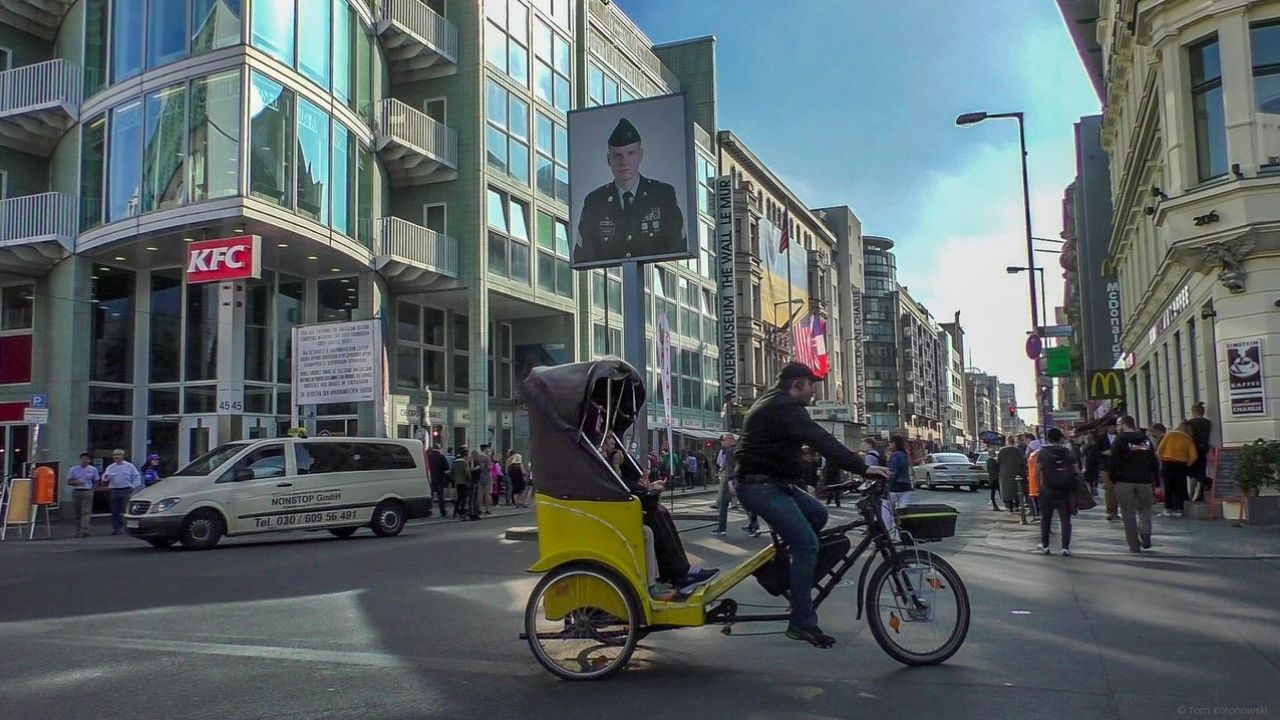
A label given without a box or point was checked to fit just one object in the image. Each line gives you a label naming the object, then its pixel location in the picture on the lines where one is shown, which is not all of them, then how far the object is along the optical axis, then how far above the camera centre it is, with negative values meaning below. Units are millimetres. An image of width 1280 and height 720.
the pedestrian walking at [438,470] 23250 -698
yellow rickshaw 5965 -873
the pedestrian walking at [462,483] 22938 -999
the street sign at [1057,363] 37500 +2474
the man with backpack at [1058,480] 12234 -640
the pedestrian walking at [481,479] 23148 -984
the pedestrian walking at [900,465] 16439 -595
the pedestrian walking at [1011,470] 19516 -808
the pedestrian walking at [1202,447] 17109 -373
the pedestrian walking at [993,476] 23538 -1129
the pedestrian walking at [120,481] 19141 -672
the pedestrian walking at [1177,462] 16969 -629
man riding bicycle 5871 -228
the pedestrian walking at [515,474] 28391 -1010
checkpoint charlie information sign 23578 +1900
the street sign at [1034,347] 27938 +2297
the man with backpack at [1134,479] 12297 -662
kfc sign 22516 +4225
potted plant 14438 -771
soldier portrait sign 17516 +4537
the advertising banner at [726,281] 55875 +8692
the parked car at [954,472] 34688 -1479
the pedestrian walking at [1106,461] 18281 -648
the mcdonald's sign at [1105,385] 29062 +1245
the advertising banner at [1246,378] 15867 +747
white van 15688 -836
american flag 55062 +5144
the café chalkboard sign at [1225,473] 15719 -768
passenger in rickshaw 6113 -738
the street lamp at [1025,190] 28219 +7026
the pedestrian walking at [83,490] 19294 -839
